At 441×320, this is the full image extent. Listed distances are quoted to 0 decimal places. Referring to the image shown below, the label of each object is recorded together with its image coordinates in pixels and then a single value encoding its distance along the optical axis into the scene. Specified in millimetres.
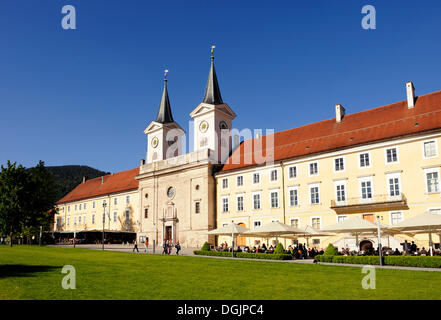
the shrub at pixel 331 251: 29406
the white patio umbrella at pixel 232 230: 34375
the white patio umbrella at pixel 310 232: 32531
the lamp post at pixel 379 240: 24198
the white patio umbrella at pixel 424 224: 24156
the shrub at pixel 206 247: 37400
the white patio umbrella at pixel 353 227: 26938
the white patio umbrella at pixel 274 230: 31141
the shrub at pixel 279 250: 32250
